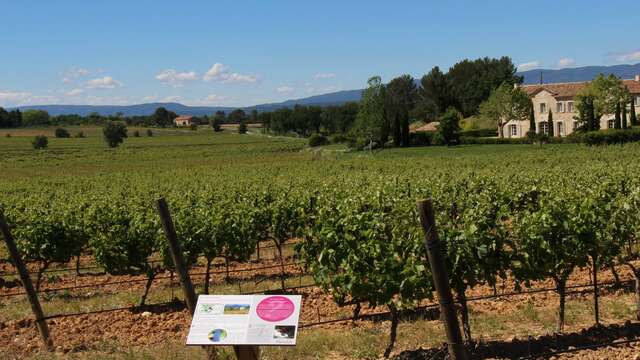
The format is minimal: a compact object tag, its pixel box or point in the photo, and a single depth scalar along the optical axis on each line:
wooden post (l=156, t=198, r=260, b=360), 5.90
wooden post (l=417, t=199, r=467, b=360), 4.71
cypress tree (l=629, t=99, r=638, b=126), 60.97
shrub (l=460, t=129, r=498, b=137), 73.69
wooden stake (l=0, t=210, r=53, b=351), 7.41
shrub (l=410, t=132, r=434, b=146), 72.44
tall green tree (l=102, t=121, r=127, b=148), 105.75
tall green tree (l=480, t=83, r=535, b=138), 68.31
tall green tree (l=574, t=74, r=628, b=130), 60.66
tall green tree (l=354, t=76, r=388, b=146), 71.75
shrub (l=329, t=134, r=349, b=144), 98.75
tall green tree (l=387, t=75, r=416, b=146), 117.95
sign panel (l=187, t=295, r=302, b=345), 4.80
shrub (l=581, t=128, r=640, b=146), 51.03
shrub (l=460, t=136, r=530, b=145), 60.31
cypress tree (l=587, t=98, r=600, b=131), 58.62
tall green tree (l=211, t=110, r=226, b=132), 166.12
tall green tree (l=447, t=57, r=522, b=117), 96.56
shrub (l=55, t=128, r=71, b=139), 128.76
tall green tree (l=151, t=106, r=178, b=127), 194.61
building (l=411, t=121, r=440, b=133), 83.25
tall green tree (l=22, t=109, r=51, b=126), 171.88
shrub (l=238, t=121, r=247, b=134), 157.75
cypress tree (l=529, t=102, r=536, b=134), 65.38
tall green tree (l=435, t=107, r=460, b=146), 66.94
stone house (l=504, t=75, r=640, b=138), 65.38
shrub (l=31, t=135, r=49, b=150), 97.16
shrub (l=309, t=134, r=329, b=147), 96.38
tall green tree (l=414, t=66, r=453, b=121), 101.75
